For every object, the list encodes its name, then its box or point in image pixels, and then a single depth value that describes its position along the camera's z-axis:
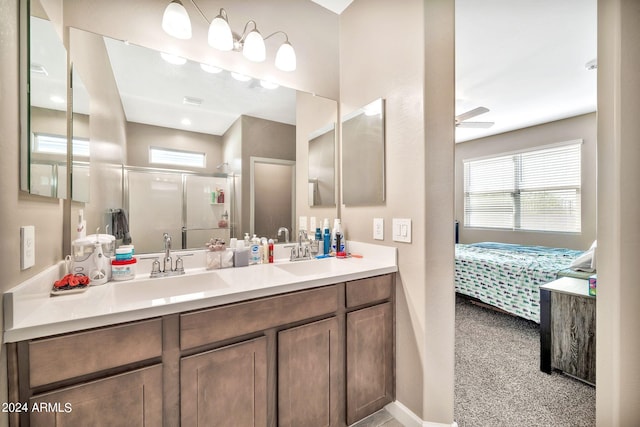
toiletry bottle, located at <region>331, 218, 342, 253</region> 1.84
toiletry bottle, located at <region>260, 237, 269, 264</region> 1.65
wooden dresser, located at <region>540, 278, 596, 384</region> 1.77
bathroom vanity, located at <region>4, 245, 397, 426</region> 0.76
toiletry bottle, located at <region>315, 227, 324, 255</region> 1.88
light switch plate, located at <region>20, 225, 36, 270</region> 0.80
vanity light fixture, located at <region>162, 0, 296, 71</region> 1.30
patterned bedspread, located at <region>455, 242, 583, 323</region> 2.58
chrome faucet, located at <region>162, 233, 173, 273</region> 1.36
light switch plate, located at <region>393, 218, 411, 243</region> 1.47
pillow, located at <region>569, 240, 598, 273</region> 2.21
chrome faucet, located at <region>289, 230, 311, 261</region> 1.76
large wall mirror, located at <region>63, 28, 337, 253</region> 1.29
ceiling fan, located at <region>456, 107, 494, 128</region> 3.22
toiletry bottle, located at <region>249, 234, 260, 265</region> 1.60
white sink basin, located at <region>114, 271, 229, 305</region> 1.17
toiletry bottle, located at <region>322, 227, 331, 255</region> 1.88
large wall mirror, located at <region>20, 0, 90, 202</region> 0.85
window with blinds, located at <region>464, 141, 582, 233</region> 4.19
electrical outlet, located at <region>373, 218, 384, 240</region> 1.64
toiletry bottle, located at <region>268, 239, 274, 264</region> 1.66
